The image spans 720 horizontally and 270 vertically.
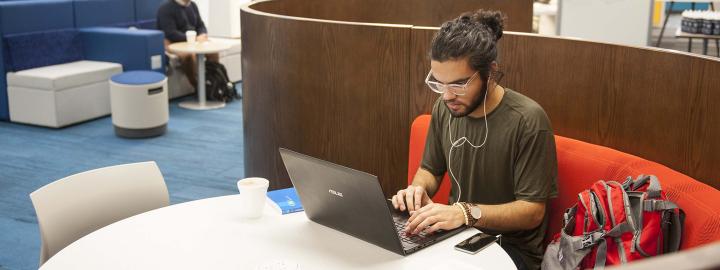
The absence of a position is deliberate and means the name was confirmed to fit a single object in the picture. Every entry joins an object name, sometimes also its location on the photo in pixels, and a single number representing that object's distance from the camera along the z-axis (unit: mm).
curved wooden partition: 2395
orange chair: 1982
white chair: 2234
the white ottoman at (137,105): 6047
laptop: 1818
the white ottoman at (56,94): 6289
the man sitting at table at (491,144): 2266
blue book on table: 2248
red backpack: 1962
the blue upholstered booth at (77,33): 6473
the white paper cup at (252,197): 2143
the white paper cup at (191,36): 7328
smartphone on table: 1940
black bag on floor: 7582
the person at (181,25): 7555
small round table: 7075
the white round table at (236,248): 1856
